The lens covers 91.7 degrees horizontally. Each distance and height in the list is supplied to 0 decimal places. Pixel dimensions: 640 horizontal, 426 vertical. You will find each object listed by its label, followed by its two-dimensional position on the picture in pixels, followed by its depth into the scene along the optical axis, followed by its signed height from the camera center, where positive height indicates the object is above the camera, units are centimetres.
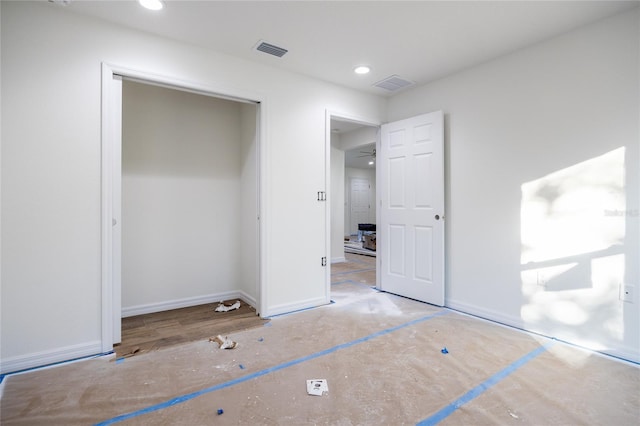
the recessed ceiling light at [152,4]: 221 +152
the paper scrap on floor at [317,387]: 188 -107
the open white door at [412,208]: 351 +8
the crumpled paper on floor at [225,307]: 340 -103
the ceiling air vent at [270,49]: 281 +154
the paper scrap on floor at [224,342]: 249 -105
